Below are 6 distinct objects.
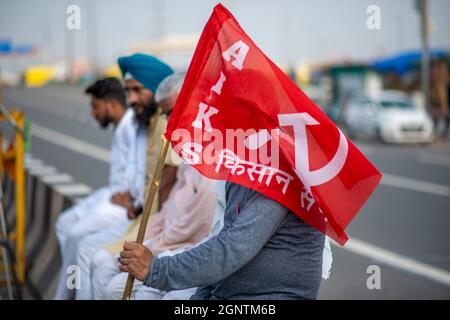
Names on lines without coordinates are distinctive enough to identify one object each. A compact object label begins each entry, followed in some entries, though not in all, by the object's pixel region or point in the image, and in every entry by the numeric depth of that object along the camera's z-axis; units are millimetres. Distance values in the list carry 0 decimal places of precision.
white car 22188
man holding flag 3059
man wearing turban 5074
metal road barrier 6688
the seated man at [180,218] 4418
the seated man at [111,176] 5828
